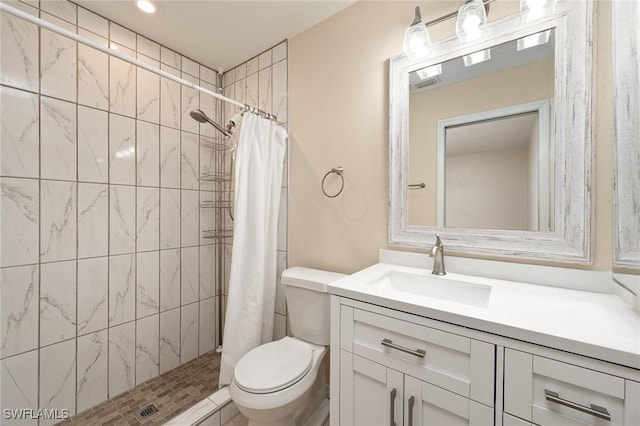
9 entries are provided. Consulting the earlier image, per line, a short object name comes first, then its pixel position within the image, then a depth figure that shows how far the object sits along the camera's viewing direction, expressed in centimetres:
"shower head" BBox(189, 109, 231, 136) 177
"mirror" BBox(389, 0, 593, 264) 99
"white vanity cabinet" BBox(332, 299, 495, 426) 75
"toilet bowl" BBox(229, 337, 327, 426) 111
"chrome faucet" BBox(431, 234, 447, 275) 119
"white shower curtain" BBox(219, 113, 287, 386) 160
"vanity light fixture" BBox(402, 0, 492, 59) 110
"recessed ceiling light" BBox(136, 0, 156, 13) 152
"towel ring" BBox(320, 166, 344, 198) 161
